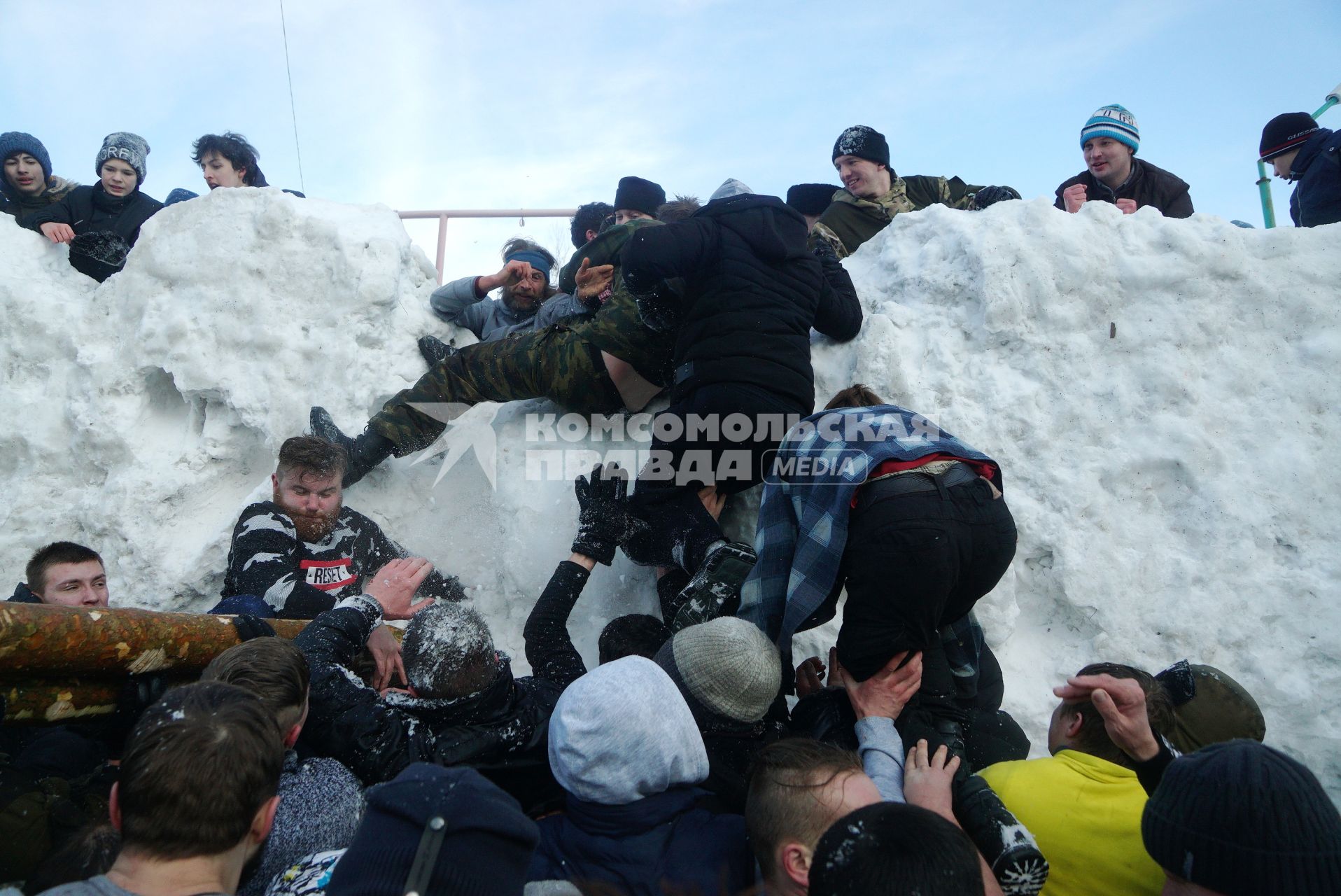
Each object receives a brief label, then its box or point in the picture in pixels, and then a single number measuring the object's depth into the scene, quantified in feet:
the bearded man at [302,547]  10.45
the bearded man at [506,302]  15.12
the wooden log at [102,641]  6.90
